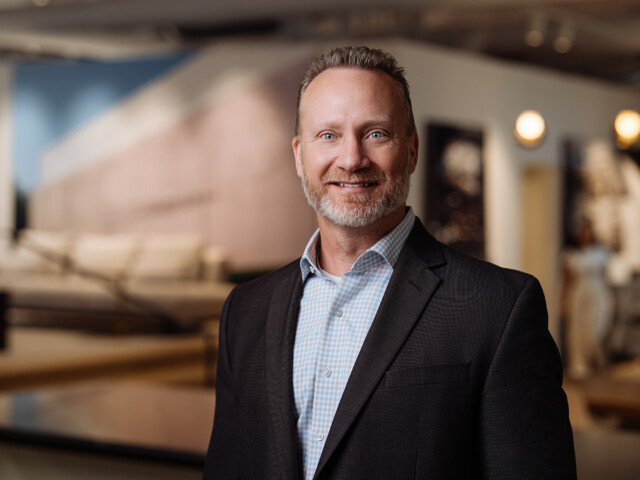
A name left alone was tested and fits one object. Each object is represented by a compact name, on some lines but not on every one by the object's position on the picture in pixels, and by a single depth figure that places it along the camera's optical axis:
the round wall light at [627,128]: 6.27
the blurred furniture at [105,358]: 6.78
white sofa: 8.71
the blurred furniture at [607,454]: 3.17
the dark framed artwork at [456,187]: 8.09
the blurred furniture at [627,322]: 8.66
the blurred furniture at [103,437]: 3.61
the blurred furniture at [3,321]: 7.11
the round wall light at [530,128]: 6.55
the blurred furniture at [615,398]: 5.98
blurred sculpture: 8.58
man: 1.23
